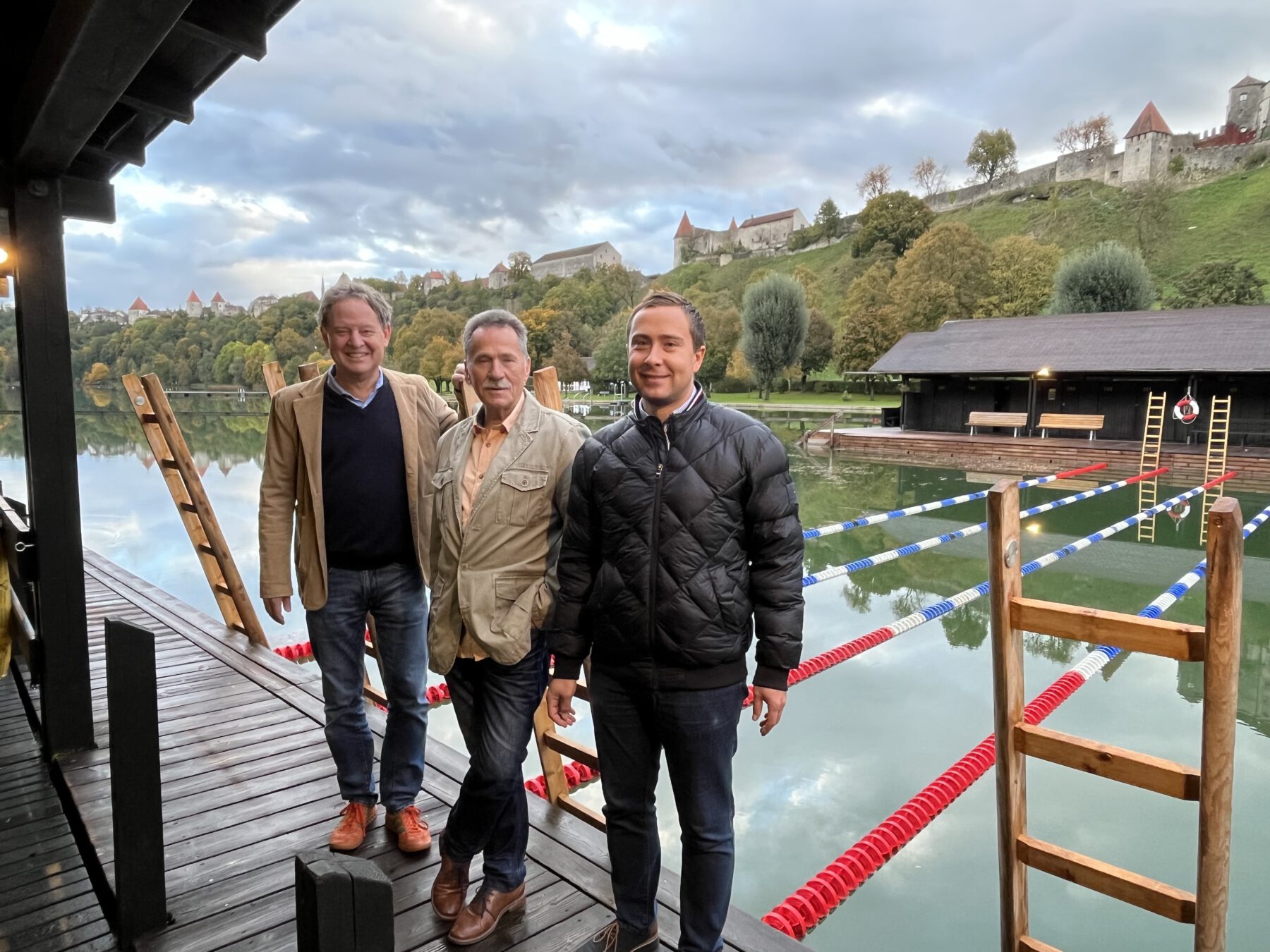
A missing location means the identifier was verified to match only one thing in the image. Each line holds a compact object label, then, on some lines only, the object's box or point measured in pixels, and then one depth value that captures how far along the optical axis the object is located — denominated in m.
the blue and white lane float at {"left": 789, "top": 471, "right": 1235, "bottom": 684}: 4.57
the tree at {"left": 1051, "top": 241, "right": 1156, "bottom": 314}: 29.22
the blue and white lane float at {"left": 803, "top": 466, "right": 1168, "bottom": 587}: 4.11
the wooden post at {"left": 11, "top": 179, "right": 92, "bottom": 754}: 2.42
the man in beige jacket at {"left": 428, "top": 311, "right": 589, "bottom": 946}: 1.66
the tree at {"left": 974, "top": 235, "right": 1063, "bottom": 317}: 34.06
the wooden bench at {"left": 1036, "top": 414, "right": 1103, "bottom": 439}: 17.61
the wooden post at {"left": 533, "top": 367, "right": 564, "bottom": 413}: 2.20
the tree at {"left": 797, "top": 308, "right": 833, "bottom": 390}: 36.97
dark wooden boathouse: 16.36
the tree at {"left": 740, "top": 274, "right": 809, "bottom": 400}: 32.78
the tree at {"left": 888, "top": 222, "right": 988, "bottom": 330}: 33.47
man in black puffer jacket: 1.45
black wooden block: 0.74
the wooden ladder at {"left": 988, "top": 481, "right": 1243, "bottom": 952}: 1.40
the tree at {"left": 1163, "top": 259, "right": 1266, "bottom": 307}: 31.36
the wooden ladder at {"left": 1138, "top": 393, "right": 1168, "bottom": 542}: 10.27
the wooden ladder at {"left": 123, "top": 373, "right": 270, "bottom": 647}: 3.88
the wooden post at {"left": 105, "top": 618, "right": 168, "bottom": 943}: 1.52
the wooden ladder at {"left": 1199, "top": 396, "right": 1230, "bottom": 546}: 13.37
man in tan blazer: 1.99
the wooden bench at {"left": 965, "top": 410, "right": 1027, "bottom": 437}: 18.45
